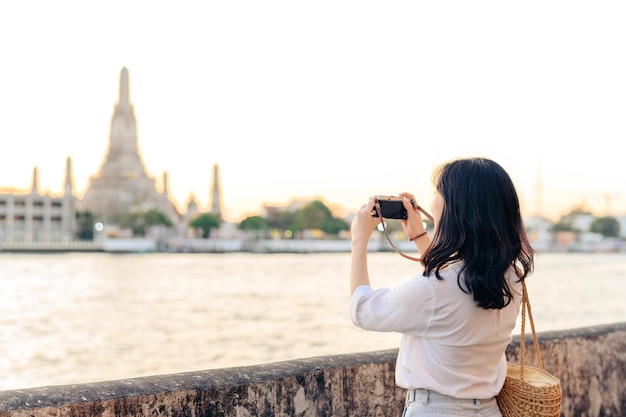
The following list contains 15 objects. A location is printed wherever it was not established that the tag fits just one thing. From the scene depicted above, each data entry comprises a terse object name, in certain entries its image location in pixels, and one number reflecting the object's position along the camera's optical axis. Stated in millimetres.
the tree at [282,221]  152375
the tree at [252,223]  147375
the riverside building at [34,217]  130500
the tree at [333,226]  142625
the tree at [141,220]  136750
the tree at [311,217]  141000
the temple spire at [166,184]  164975
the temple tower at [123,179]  146625
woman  2057
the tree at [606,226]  188125
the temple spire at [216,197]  178750
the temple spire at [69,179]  149800
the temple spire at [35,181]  142125
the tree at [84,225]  137250
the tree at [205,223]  145250
